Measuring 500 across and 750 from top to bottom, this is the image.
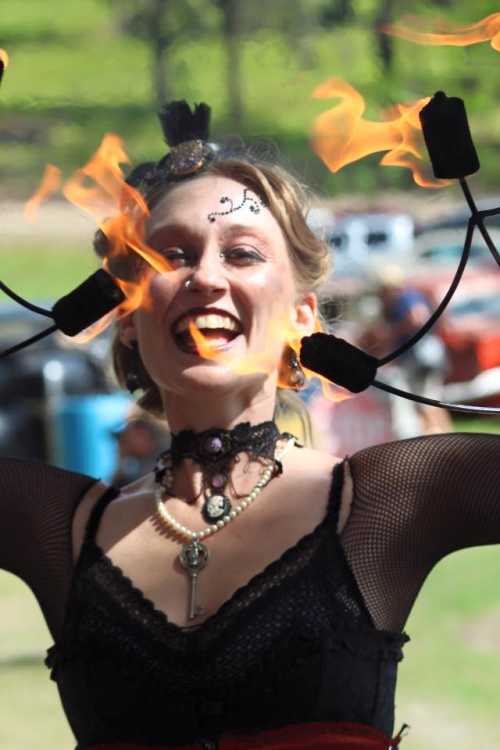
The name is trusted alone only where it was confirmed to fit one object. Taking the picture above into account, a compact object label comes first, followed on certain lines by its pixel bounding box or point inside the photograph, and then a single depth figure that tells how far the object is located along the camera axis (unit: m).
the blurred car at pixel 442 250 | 22.20
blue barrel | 15.26
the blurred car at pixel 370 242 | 19.22
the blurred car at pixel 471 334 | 19.35
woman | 3.75
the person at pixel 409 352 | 15.30
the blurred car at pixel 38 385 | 15.92
